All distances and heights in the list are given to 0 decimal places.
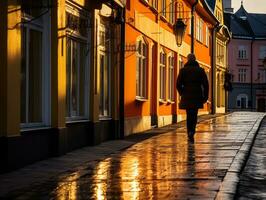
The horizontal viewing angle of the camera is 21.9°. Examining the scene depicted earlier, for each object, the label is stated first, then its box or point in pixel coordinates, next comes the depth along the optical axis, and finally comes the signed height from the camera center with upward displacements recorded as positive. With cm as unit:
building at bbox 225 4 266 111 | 9038 +635
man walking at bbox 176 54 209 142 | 1455 +50
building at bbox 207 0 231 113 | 4833 +409
